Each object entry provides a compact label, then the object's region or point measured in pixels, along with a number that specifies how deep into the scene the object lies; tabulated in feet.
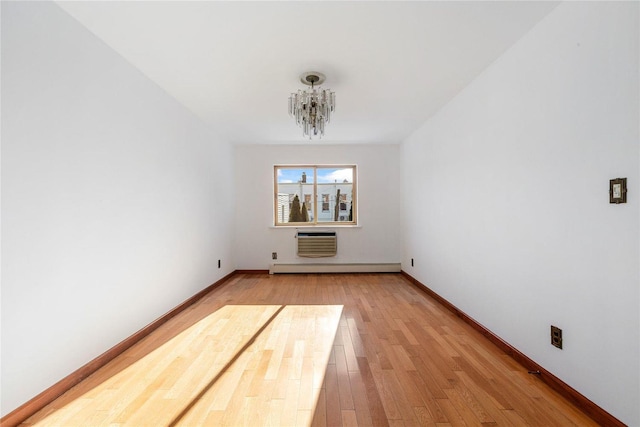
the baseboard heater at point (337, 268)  17.21
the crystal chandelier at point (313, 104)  8.68
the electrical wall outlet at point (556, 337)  5.75
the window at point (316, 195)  17.95
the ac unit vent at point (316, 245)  16.97
